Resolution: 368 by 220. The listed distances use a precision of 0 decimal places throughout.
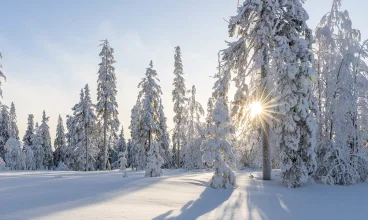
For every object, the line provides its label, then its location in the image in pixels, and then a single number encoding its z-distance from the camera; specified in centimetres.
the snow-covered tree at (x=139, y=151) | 3431
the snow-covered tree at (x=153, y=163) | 1470
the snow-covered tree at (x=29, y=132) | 5456
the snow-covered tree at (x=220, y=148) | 1202
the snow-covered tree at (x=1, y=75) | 2388
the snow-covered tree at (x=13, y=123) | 4873
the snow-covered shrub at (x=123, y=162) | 1588
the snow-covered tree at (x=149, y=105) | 3206
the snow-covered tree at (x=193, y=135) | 3567
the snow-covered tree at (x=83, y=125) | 3881
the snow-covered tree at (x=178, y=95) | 3762
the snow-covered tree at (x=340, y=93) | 1470
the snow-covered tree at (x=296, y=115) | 1288
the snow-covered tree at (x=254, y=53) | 1468
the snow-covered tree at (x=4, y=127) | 4328
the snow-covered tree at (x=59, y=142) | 5888
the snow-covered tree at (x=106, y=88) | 3347
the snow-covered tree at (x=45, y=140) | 5316
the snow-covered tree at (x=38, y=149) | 5097
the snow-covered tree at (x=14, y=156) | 3912
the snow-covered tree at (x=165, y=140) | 4200
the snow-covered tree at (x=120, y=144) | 6172
